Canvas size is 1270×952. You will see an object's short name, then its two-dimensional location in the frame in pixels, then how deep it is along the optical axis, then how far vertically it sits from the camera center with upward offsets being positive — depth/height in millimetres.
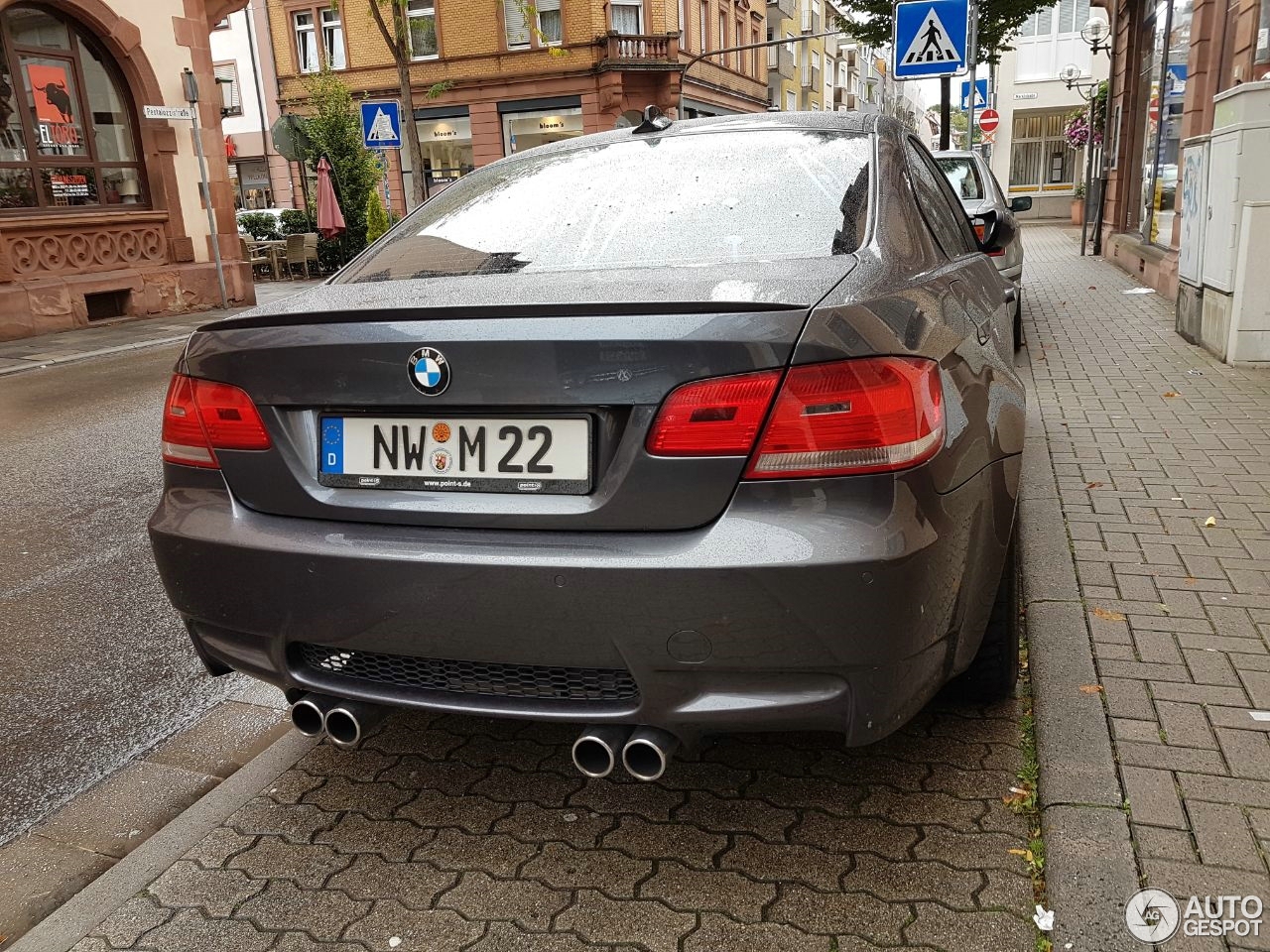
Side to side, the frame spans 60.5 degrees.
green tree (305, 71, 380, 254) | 22062 +748
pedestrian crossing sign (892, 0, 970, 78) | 10523 +1176
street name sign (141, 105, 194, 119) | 14930 +1184
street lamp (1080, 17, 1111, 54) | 22141 +2401
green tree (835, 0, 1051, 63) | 18859 +2438
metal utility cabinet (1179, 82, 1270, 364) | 7297 -557
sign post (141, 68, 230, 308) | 15008 +1126
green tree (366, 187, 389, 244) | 20984 -519
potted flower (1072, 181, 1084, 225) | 33347 -1546
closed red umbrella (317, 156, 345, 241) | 19766 -211
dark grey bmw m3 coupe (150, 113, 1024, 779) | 1986 -591
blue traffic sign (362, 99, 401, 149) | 14828 +866
